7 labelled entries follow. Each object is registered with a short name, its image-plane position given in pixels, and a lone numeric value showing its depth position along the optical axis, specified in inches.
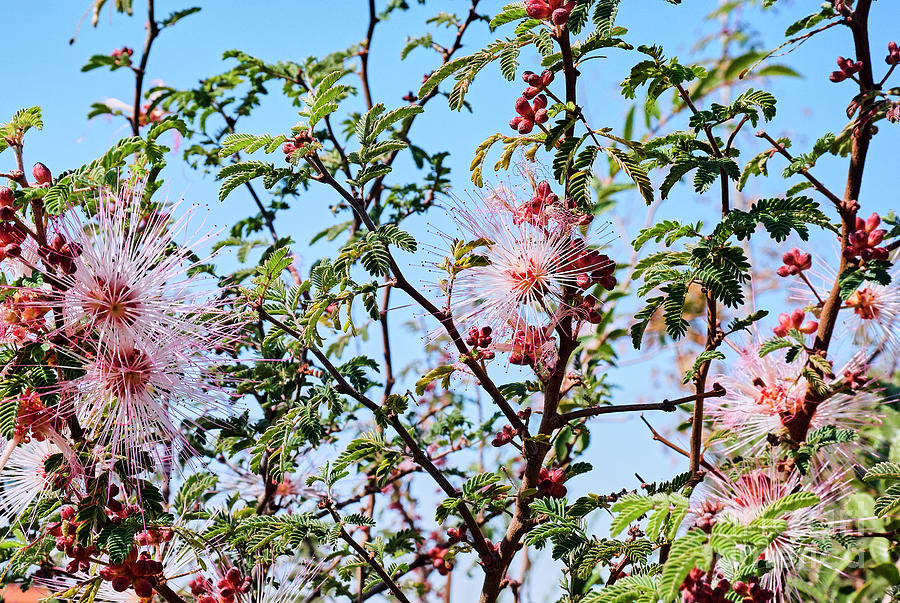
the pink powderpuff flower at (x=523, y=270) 32.1
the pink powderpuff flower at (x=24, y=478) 32.9
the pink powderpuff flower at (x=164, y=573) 33.2
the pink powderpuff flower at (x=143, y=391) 31.9
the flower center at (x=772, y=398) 33.9
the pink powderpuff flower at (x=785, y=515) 32.6
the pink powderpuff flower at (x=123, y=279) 31.6
